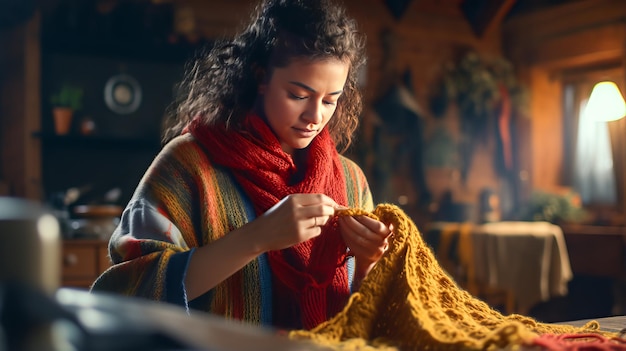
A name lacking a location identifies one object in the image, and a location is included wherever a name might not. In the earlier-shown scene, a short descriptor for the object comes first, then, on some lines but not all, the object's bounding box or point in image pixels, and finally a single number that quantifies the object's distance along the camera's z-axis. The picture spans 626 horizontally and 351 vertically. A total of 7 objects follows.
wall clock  4.27
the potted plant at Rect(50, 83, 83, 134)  4.05
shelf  4.02
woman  1.16
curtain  5.18
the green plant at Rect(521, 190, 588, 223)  5.12
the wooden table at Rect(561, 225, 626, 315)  4.52
